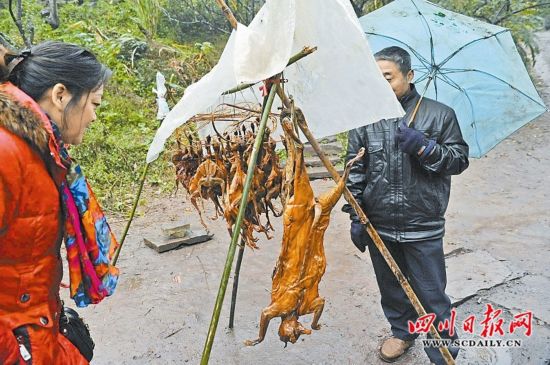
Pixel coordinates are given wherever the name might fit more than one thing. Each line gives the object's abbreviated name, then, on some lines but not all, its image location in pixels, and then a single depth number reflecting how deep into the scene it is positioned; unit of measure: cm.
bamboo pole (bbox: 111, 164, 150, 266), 282
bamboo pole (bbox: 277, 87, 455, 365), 185
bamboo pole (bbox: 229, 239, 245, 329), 299
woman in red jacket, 138
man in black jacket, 252
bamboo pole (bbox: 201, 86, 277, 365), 155
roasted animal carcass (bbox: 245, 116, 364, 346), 186
